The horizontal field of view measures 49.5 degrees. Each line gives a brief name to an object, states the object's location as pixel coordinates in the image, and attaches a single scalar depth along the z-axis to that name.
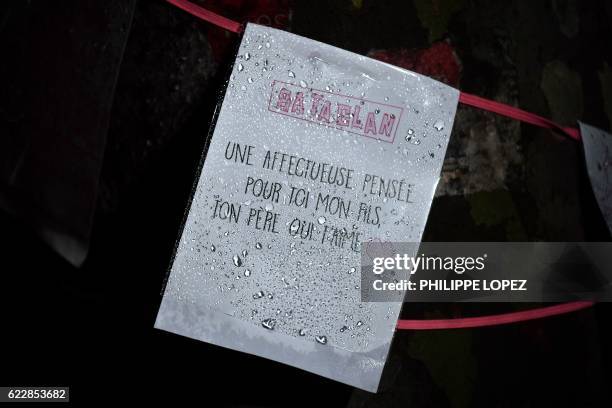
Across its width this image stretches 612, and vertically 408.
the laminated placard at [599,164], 1.02
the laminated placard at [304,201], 0.81
